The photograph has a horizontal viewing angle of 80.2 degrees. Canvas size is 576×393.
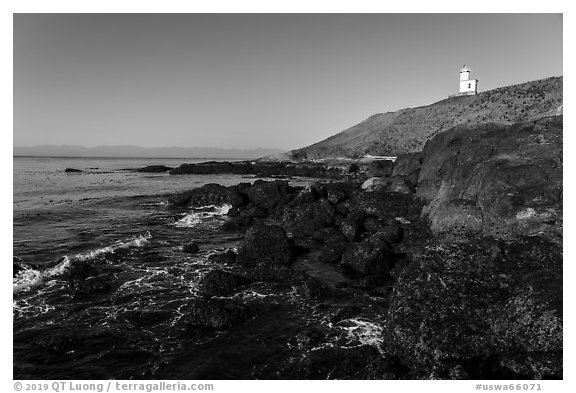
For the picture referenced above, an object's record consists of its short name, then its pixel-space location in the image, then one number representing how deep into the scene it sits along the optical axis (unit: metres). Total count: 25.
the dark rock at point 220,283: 17.02
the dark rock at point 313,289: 16.38
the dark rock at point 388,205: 28.80
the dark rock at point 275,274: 18.47
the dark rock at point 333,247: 21.47
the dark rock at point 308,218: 27.23
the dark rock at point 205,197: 42.22
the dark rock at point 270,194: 37.31
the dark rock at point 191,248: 23.59
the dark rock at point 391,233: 22.70
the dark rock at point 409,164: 44.31
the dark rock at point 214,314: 13.88
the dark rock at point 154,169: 100.41
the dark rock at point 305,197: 35.00
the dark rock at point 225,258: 21.59
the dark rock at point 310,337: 12.54
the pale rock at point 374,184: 40.50
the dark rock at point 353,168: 81.81
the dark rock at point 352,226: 25.23
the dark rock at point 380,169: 61.48
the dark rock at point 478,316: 9.97
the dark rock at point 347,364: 10.59
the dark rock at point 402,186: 34.25
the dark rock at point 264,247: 21.30
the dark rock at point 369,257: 19.41
